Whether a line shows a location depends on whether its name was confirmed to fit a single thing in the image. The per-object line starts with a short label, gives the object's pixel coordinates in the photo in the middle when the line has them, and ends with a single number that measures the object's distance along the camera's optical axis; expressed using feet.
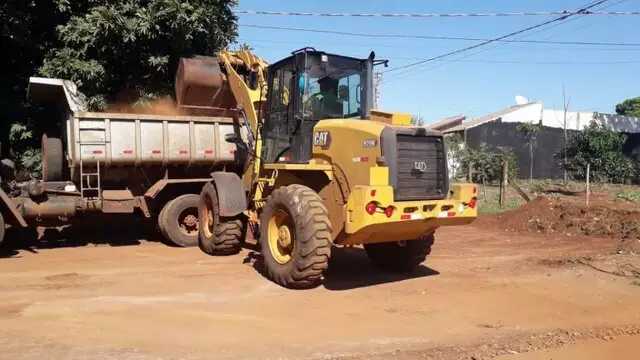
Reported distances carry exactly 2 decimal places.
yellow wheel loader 22.20
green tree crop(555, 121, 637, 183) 73.31
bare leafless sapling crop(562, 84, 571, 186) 76.22
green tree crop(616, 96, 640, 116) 182.29
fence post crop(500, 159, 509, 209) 50.70
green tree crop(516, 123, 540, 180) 89.95
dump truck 30.91
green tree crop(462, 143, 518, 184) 80.89
